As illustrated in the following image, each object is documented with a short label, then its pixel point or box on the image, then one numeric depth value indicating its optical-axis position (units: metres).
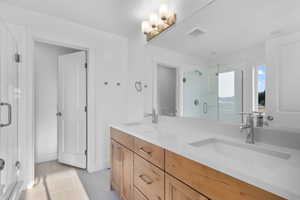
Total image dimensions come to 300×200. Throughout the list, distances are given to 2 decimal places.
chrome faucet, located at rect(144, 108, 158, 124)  1.95
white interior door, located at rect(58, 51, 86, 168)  2.40
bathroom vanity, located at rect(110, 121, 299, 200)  0.56
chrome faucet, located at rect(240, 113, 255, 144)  0.99
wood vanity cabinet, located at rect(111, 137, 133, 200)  1.36
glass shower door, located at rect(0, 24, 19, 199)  1.47
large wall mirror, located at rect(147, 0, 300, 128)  0.87
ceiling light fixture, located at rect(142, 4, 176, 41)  1.75
